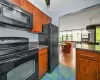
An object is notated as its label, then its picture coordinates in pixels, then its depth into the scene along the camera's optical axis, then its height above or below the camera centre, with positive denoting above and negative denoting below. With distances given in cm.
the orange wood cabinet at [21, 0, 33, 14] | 130 +85
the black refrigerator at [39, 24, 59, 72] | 172 -8
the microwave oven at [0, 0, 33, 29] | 84 +42
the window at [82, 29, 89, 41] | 758 +53
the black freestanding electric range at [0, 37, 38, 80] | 71 -34
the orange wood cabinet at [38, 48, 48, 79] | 144 -64
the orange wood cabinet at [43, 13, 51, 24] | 200 +77
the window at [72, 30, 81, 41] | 787 +56
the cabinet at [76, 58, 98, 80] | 97 -58
